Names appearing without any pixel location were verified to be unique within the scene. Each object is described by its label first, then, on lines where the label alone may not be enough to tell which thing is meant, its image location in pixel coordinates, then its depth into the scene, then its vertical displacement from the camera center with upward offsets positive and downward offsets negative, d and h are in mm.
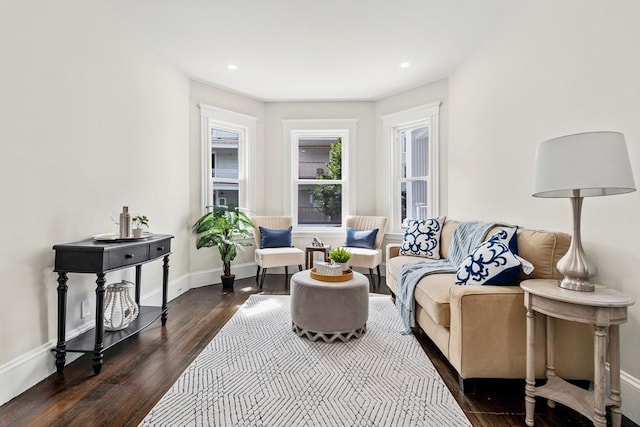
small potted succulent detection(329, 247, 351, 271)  2717 -390
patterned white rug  1630 -1043
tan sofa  1816 -726
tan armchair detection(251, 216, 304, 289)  4141 -533
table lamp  1440 +187
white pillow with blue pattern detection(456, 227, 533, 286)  1945 -336
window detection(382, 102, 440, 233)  4270 +674
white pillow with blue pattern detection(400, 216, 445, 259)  3480 -303
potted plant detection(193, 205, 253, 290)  4012 -277
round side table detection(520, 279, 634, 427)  1406 -582
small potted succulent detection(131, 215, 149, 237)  2492 -102
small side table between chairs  4102 -533
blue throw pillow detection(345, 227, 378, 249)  4359 -380
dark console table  2031 -383
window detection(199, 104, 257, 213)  4316 +778
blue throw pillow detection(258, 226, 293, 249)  4387 -380
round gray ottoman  2494 -771
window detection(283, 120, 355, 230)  5016 +526
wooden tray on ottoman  2631 -546
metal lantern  2344 -720
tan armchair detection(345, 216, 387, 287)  4109 -492
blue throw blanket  2609 -490
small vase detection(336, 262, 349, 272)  2711 -460
